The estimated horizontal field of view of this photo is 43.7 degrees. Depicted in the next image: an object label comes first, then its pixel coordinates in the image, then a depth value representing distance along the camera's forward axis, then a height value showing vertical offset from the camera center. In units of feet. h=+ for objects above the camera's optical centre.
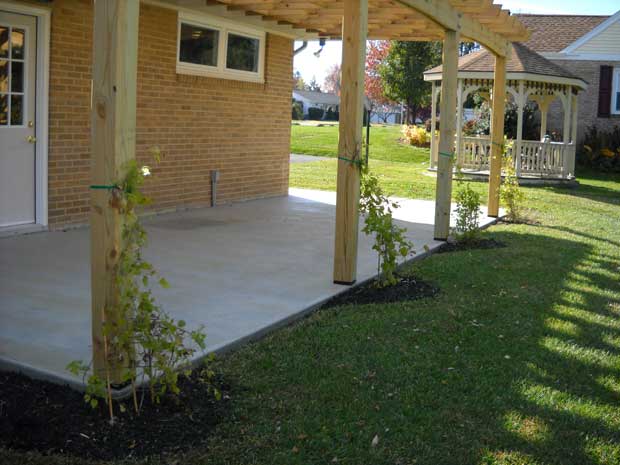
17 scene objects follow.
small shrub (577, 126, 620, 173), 80.84 +1.39
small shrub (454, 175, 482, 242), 32.00 -2.47
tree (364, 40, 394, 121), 138.31 +15.80
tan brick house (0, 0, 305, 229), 28.19 +1.82
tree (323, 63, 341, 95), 333.95 +32.62
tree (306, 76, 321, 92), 341.62 +30.48
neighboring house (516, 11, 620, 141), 85.97 +10.91
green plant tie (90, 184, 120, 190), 12.68 -0.68
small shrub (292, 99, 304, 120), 197.12 +10.14
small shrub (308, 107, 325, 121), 213.05 +10.92
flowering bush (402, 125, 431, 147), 94.12 +2.41
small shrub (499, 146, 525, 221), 40.01 -1.67
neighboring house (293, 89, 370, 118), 264.31 +18.47
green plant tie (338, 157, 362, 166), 22.24 -0.19
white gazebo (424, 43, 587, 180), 65.57 +5.07
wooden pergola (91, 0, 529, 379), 12.64 +1.64
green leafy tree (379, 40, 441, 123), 106.52 +12.23
